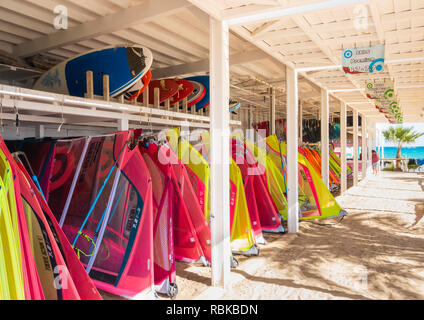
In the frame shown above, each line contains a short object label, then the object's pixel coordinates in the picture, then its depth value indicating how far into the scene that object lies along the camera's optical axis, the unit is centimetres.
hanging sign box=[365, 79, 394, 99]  598
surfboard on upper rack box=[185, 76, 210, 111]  566
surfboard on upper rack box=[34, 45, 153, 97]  379
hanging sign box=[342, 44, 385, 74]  376
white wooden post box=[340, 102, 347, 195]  901
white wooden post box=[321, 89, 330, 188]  716
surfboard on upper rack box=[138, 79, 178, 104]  481
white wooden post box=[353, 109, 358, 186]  1093
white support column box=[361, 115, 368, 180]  1312
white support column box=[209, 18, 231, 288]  314
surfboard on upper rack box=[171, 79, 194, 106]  512
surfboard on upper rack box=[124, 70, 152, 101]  395
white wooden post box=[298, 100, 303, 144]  865
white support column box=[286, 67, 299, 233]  503
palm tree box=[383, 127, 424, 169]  2198
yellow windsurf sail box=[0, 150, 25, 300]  175
